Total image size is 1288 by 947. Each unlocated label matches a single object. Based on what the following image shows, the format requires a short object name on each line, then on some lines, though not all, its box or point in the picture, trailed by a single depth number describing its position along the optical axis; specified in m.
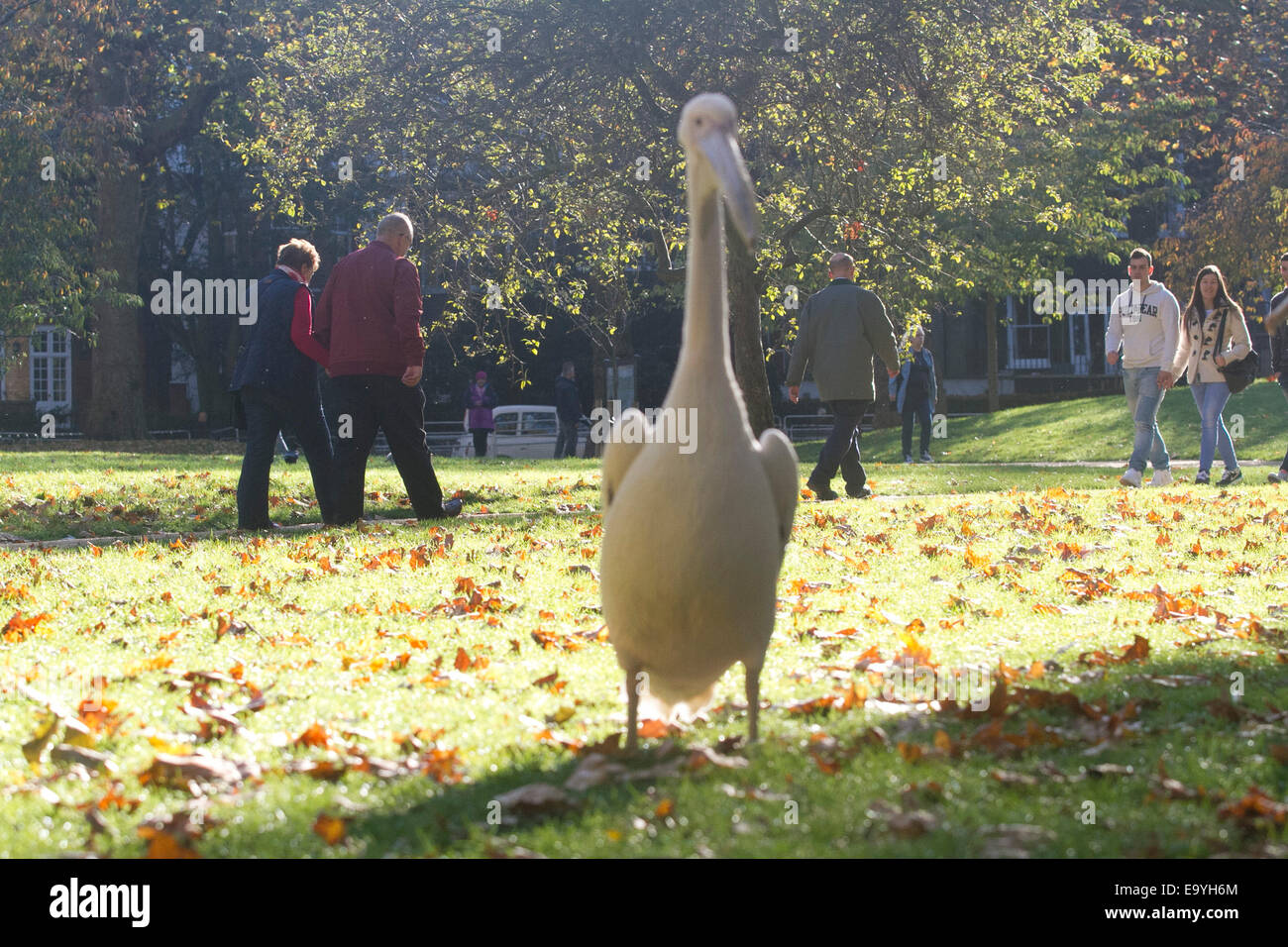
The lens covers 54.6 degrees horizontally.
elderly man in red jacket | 10.13
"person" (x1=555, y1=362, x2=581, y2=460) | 25.84
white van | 30.47
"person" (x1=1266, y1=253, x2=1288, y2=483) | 12.91
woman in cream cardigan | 13.52
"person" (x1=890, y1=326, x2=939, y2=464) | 20.88
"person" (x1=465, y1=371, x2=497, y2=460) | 26.30
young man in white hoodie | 13.40
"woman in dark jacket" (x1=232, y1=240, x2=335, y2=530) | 10.15
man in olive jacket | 12.26
